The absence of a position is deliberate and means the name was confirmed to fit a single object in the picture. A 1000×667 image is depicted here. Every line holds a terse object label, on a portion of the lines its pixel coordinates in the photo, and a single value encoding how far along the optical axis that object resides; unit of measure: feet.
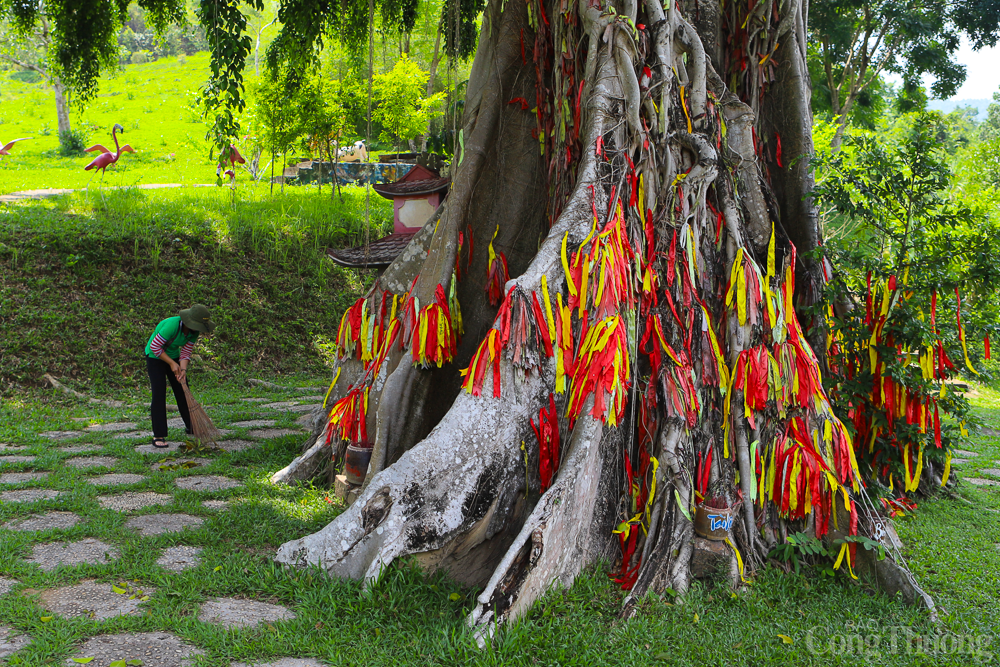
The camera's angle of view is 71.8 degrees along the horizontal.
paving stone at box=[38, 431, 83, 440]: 18.85
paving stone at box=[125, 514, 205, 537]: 12.12
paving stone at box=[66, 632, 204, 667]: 8.09
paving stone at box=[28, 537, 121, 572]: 10.66
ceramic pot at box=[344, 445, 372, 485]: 13.76
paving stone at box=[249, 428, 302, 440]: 19.31
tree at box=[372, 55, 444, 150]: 48.91
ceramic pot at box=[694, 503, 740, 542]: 10.90
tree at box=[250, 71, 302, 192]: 39.81
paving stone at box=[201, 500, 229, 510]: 13.44
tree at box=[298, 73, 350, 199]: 39.96
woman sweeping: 17.57
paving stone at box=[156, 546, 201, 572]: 10.72
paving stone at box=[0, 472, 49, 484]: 14.79
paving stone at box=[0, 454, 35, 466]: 16.26
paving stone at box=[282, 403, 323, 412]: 23.15
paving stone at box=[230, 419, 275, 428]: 20.49
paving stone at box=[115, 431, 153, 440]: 18.65
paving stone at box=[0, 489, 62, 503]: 13.53
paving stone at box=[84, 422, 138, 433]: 19.79
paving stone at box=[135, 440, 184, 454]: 17.40
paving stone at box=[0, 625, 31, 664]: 8.07
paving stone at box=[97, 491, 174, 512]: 13.30
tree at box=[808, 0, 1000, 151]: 32.58
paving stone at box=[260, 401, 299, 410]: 23.39
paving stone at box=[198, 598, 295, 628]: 9.11
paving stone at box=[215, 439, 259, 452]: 17.94
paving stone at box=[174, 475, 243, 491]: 14.67
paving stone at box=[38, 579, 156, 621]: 9.11
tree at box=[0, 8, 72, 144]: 58.83
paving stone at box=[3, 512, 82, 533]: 12.09
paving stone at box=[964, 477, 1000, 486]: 17.67
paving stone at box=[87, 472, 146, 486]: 14.83
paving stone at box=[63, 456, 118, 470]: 16.10
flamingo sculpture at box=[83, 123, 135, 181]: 32.78
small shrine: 19.71
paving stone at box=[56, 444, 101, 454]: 17.28
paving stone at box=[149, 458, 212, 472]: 15.89
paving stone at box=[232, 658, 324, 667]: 8.31
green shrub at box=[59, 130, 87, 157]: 68.29
